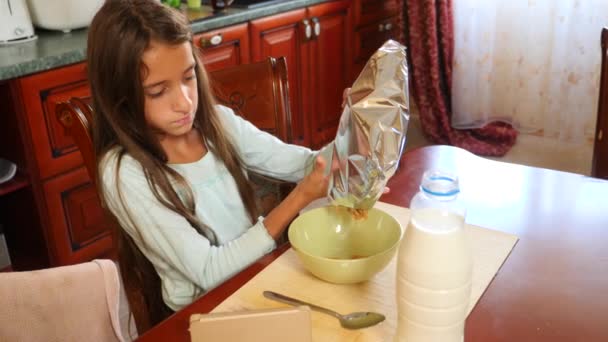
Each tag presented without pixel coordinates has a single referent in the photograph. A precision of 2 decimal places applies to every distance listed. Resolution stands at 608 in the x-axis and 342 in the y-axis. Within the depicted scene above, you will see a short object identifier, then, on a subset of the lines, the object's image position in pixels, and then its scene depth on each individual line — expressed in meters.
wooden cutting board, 0.76
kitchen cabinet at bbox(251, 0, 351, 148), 2.39
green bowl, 0.92
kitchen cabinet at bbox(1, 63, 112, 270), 1.71
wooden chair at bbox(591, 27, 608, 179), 1.24
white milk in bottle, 0.65
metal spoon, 0.76
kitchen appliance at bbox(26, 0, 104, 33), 1.88
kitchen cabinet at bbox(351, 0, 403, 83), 2.81
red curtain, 2.86
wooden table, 0.76
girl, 0.96
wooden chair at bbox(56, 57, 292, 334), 1.29
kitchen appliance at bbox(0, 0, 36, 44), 1.78
